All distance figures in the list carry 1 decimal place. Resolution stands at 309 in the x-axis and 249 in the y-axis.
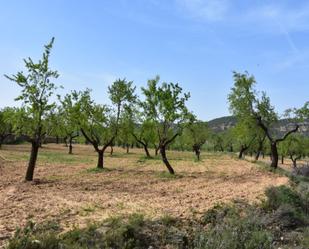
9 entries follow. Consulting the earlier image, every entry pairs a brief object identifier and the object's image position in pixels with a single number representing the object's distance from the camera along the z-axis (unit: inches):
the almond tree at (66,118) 644.5
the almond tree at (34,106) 602.8
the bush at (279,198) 415.8
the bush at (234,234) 255.8
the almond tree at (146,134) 1011.1
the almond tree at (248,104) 991.1
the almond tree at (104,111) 884.7
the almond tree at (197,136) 1885.0
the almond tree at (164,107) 763.5
